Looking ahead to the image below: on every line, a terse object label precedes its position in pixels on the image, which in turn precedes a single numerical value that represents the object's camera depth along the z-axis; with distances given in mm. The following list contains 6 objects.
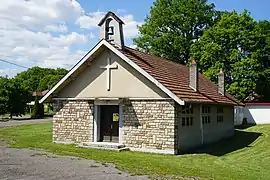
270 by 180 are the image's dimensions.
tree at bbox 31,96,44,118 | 54094
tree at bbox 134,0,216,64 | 50156
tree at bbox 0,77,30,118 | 48781
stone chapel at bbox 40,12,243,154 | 18391
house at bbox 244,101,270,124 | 38125
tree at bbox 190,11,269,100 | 41812
